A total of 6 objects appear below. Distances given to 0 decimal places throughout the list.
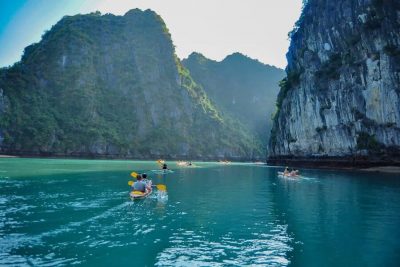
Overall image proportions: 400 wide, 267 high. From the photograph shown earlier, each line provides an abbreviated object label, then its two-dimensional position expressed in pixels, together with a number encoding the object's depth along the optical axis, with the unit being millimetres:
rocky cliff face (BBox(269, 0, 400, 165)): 57188
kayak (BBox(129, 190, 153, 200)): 23078
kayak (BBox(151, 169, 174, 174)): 53369
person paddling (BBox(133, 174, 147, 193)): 23609
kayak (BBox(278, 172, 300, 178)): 45294
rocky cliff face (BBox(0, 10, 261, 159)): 124875
